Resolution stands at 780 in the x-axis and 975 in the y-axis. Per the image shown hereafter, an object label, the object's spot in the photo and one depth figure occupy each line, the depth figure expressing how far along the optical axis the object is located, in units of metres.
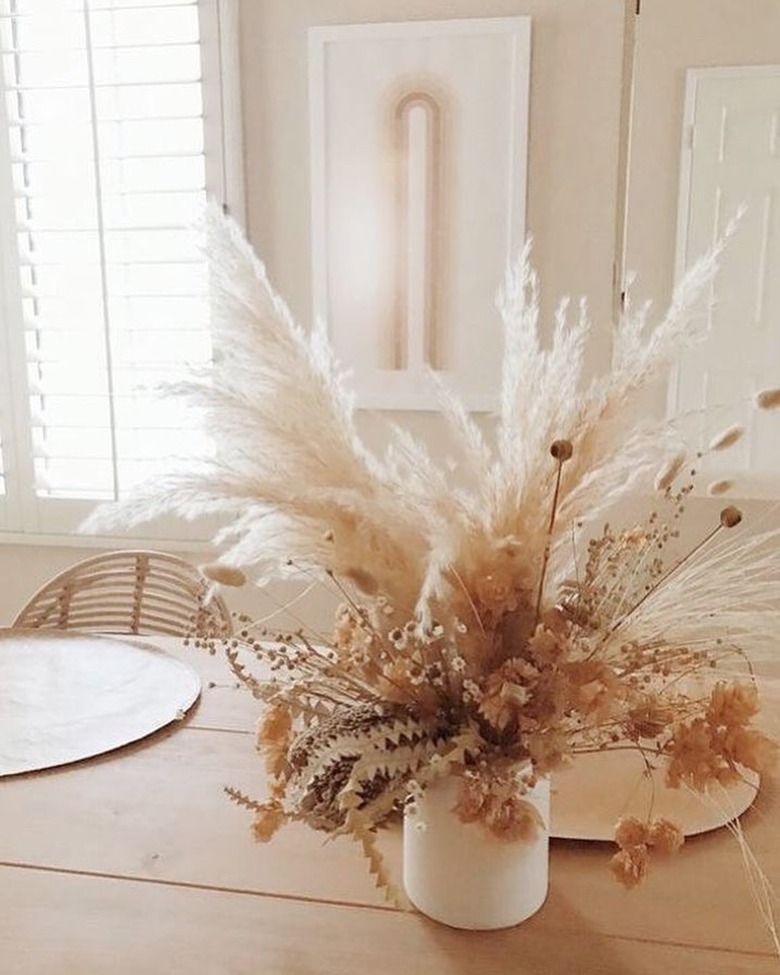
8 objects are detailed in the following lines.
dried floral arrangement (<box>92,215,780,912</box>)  0.93
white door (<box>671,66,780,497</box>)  2.41
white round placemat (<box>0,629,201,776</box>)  1.42
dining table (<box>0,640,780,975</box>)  1.00
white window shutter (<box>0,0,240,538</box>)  2.60
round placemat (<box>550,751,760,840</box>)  1.20
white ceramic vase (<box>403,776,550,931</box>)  1.00
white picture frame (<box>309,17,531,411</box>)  2.48
